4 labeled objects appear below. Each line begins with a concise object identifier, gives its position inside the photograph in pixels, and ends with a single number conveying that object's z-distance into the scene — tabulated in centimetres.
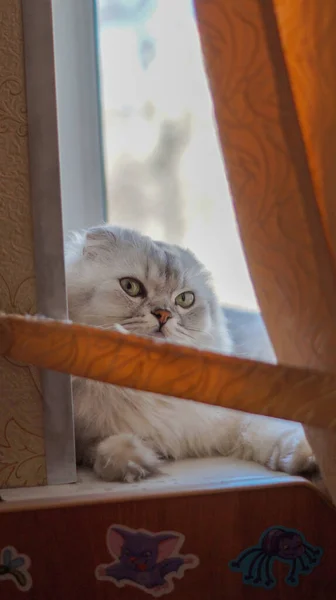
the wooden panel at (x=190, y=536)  89
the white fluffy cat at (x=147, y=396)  107
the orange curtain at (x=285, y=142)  76
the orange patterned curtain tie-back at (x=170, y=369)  74
